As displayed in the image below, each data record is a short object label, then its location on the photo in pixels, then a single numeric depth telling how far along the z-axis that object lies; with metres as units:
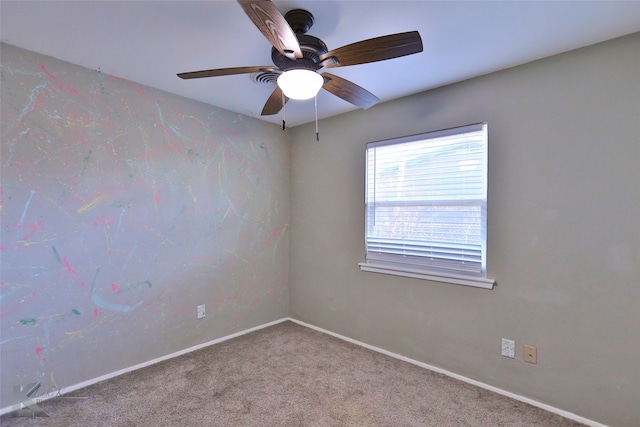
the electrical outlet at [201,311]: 2.92
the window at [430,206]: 2.35
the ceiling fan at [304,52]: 1.23
